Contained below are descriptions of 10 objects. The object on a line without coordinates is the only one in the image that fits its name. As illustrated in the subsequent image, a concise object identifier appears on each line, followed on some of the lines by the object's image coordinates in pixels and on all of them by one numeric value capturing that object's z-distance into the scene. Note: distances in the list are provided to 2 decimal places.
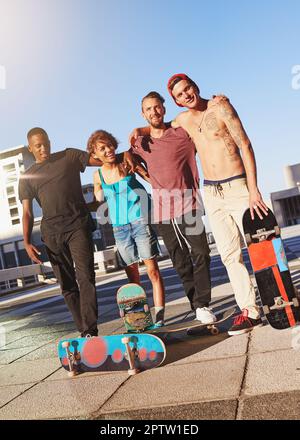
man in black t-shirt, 4.09
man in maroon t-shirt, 4.01
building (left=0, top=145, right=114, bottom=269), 66.66
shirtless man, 3.62
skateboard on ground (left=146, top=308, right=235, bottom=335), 3.59
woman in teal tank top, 4.18
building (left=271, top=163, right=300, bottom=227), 77.25
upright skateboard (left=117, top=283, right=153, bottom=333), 3.83
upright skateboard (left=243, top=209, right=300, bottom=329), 3.42
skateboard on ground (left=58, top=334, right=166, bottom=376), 3.19
